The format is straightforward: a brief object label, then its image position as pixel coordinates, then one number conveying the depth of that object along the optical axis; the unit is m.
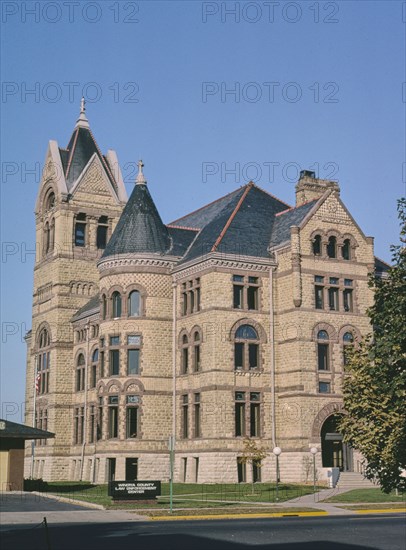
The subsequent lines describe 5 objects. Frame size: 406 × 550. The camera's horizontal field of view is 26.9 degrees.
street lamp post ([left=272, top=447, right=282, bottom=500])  45.66
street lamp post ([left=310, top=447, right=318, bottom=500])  49.66
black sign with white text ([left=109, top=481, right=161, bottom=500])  37.31
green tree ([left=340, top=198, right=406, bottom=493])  31.92
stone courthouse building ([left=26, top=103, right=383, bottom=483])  53.53
